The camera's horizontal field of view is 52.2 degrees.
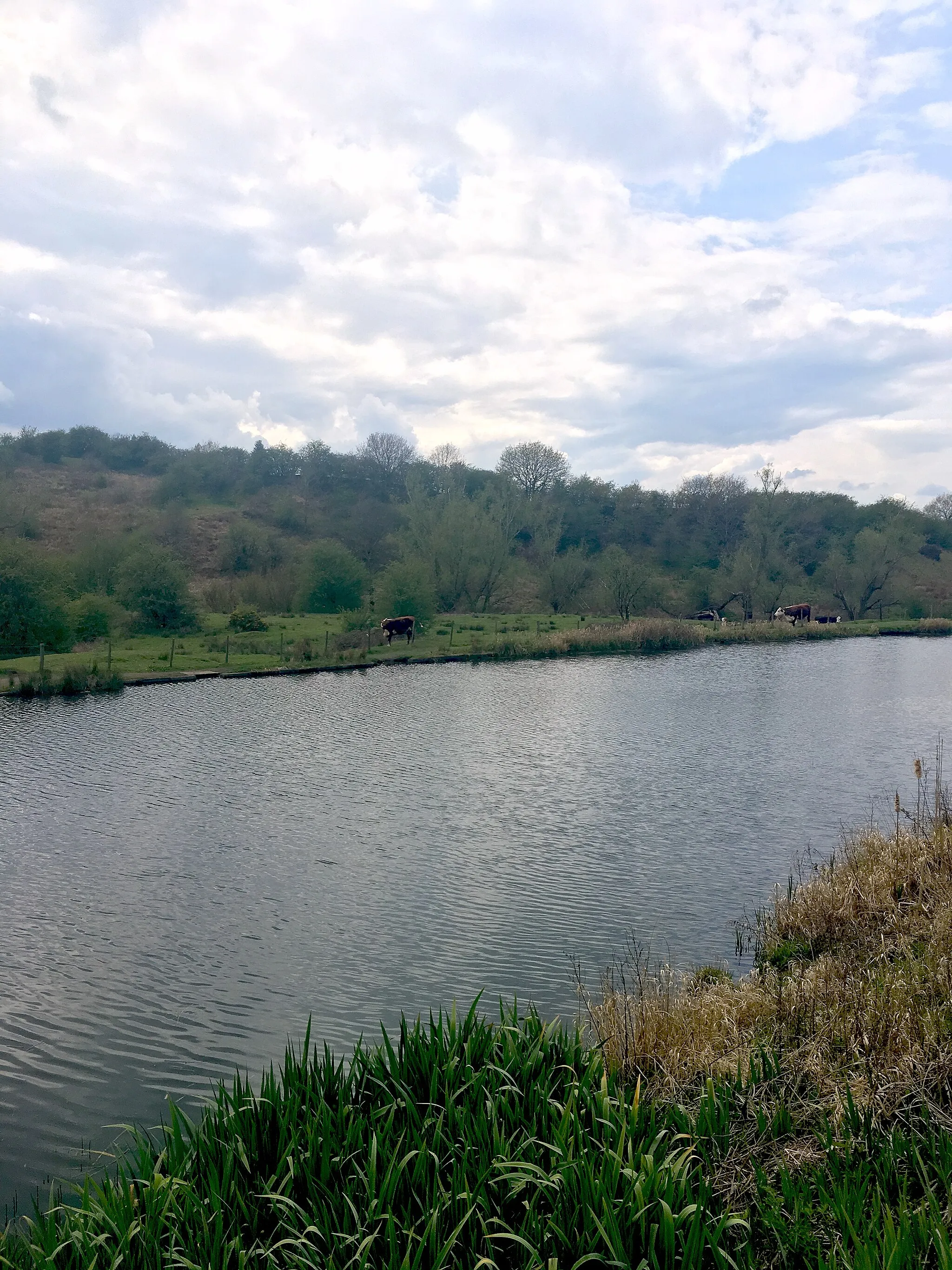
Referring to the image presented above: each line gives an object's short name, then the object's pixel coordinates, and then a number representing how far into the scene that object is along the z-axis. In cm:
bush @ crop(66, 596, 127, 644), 4169
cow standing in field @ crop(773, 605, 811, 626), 6438
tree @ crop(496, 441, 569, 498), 10538
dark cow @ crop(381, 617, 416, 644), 4862
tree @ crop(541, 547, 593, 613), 6712
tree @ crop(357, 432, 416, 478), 11388
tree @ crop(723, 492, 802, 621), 7188
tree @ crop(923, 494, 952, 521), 10625
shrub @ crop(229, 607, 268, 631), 4800
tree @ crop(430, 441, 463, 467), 10538
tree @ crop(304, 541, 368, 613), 5419
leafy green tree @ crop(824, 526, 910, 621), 7412
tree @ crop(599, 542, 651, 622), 6116
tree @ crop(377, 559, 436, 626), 5059
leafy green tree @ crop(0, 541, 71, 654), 3744
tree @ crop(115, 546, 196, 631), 4644
